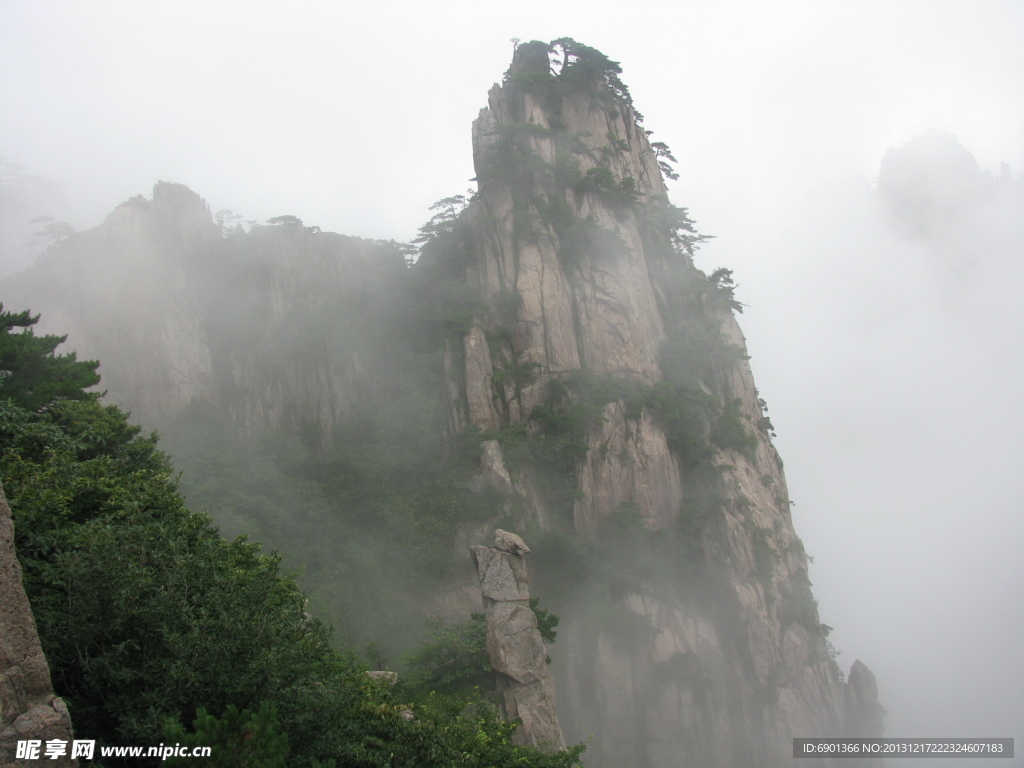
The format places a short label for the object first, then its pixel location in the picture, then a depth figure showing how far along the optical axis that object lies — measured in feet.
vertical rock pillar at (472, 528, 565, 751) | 66.33
